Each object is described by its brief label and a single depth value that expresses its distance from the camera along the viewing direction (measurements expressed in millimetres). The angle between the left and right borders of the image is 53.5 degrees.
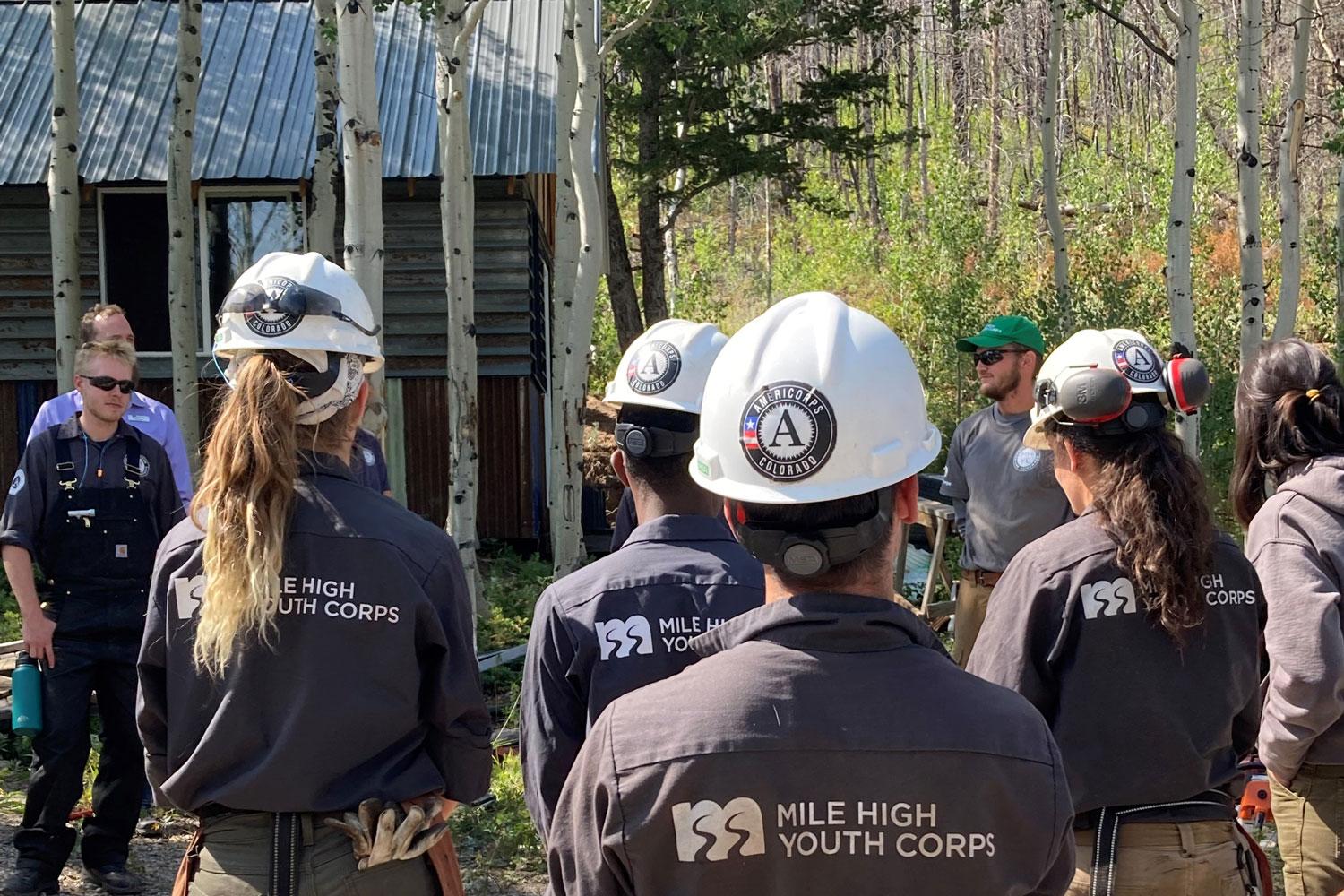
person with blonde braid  2809
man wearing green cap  6426
